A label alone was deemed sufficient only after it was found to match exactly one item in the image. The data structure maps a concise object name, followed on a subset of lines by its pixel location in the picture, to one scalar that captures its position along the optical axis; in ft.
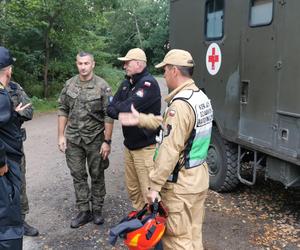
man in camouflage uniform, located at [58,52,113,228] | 10.17
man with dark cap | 6.85
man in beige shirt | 6.66
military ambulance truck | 9.62
